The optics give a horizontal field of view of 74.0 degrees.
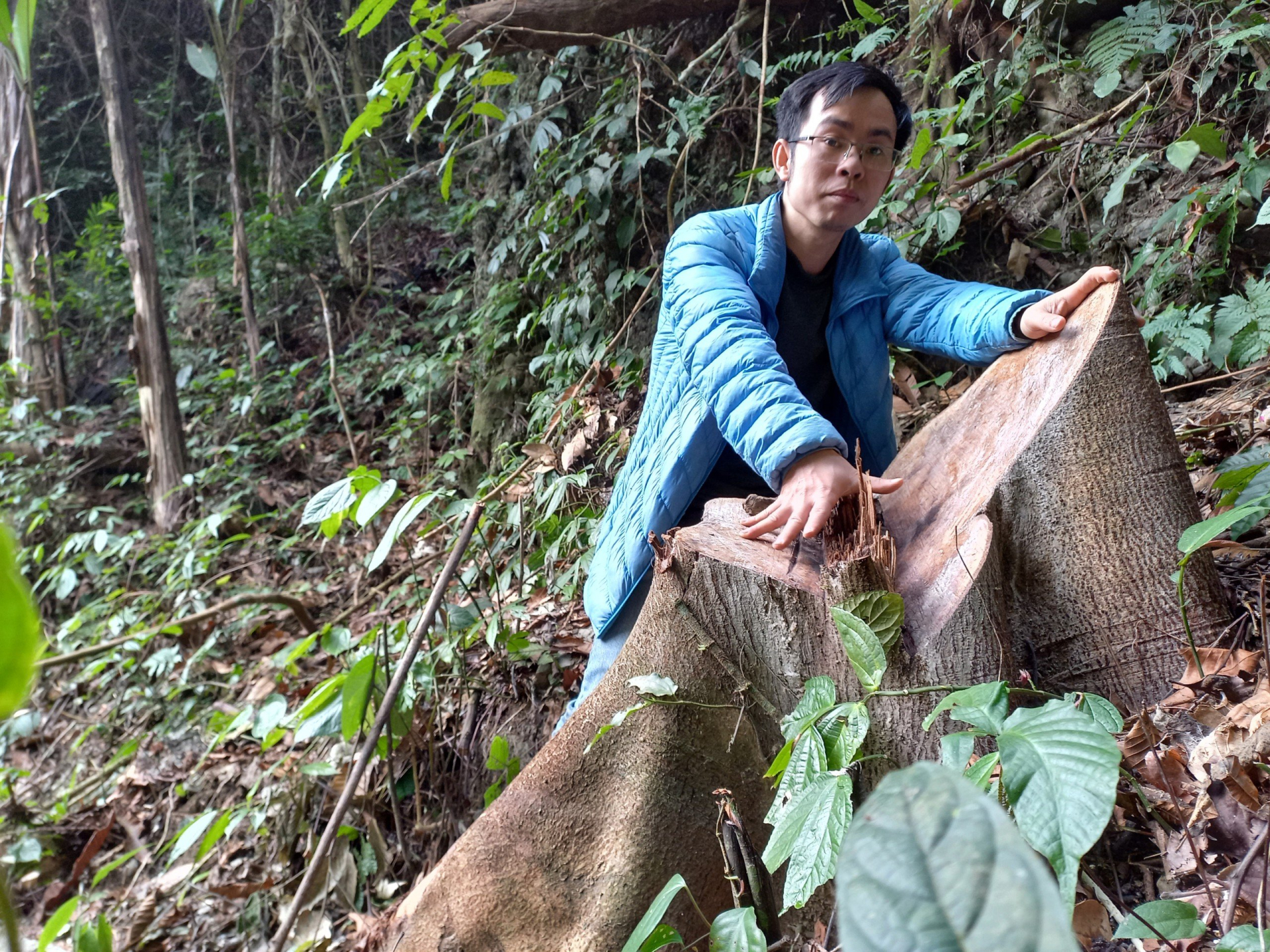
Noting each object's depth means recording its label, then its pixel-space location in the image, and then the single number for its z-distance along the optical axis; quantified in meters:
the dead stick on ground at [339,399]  4.37
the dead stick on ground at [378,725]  1.73
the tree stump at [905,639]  1.27
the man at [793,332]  1.47
